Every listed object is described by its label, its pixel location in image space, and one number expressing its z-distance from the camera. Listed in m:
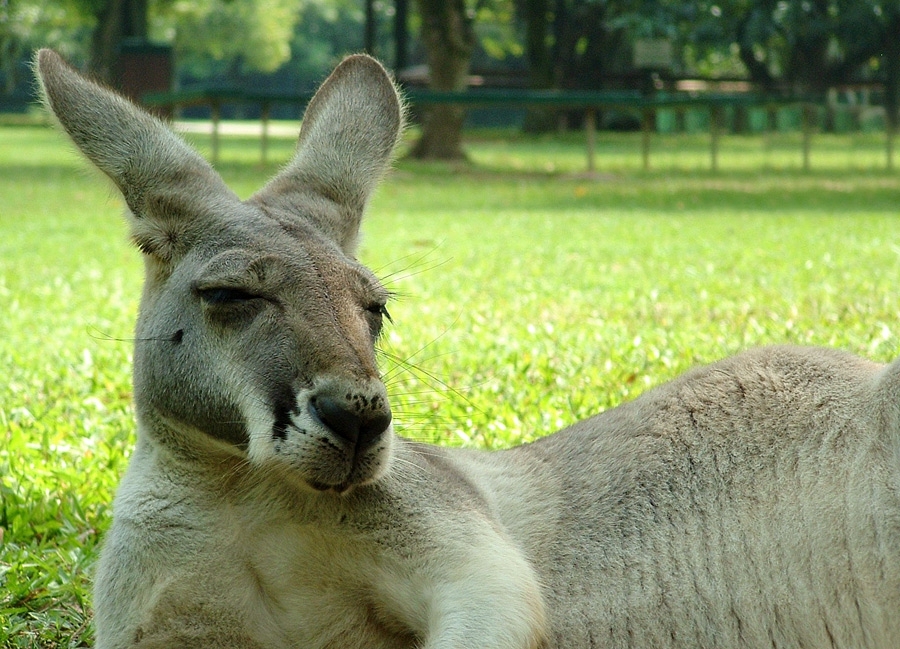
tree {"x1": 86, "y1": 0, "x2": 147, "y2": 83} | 40.56
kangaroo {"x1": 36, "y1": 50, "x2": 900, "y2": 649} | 2.67
